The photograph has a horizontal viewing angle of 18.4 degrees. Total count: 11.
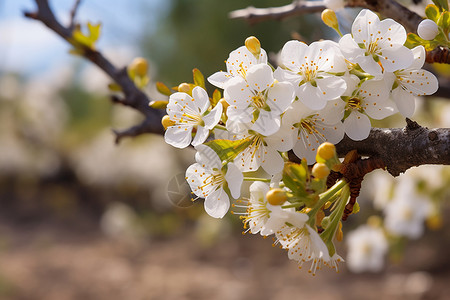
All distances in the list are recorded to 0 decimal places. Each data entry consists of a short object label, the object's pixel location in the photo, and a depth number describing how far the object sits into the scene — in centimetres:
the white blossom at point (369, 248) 154
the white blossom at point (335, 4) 66
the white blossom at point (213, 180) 55
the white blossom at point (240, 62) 55
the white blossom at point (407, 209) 133
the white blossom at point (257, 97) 54
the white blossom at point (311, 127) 55
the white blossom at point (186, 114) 56
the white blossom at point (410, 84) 56
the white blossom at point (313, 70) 54
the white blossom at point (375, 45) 55
